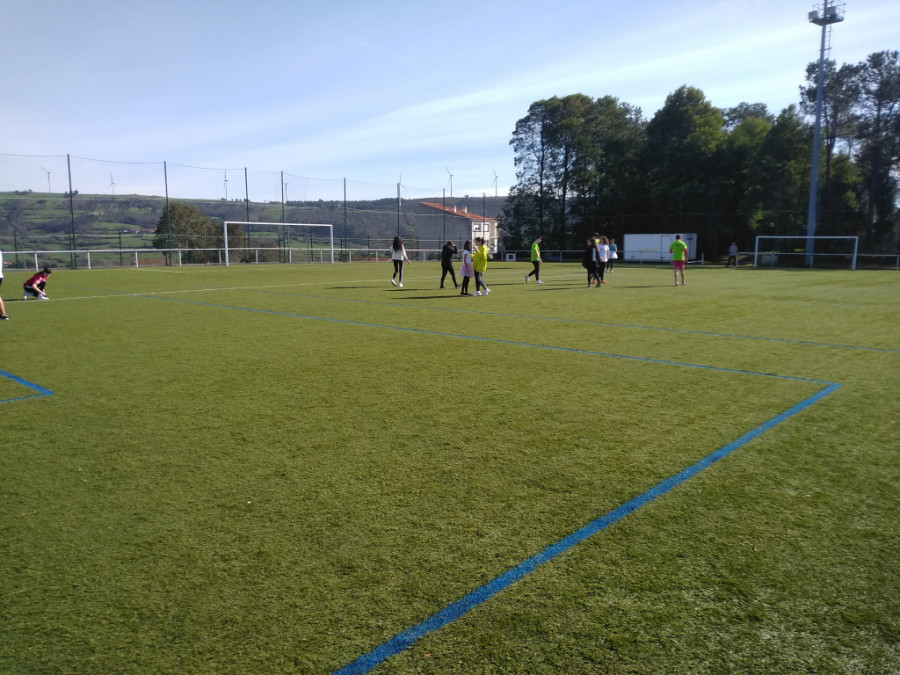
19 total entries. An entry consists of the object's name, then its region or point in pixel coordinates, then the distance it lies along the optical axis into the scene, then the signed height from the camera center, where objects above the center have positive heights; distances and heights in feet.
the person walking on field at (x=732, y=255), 121.85 +2.22
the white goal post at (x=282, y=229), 130.52 +8.02
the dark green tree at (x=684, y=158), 149.79 +28.01
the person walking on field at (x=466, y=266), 56.39 -0.11
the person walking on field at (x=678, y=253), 64.77 +1.33
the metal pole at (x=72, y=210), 110.11 +10.00
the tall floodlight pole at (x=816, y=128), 111.54 +25.39
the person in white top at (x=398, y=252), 65.62 +1.39
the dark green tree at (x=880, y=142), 116.78 +24.73
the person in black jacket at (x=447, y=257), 61.26 +0.80
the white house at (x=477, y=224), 193.77 +14.04
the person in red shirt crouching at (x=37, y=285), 51.83 -1.80
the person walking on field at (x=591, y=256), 66.95 +1.01
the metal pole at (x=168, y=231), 120.78 +6.77
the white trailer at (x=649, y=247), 143.84 +4.51
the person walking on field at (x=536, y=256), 68.33 +1.04
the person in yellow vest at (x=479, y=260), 54.74 +0.45
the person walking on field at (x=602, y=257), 72.59 +0.96
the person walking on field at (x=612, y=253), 93.83 +1.88
